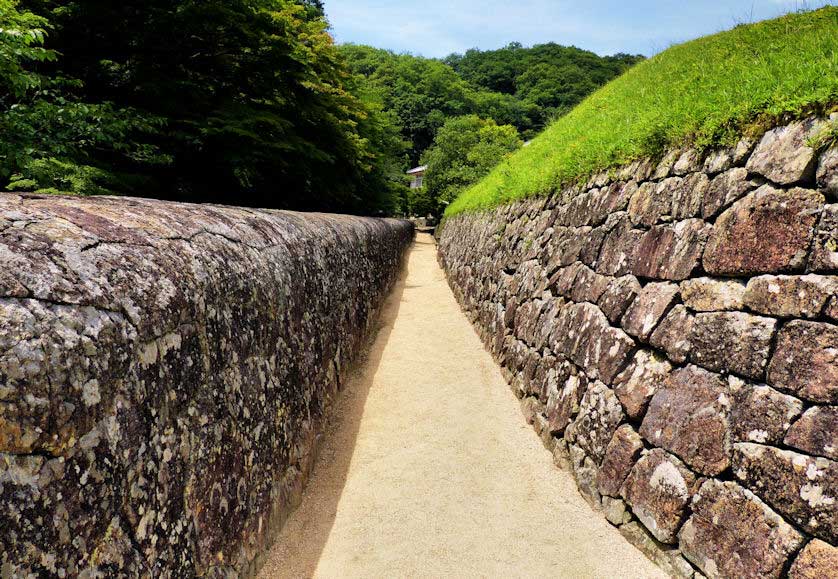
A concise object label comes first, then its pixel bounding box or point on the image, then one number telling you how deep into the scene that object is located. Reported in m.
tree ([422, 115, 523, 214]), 33.03
